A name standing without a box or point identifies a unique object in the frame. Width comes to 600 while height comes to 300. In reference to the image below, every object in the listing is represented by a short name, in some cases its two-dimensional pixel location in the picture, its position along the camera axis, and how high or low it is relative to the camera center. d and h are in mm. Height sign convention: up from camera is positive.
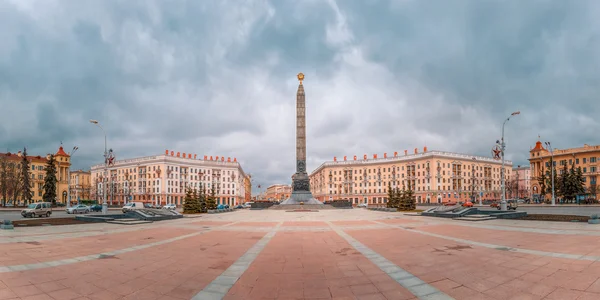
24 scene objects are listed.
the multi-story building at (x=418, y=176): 101812 -4440
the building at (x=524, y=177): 154312 -7459
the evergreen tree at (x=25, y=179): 71250 -2021
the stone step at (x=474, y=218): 23702 -4360
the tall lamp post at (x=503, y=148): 28881 +1525
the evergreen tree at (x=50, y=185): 70500 -3484
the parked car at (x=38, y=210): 33125 -4459
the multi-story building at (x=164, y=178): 109250 -3614
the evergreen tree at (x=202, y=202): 40719 -4710
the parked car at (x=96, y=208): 56191 -7173
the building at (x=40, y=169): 100125 +297
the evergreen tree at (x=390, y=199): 44991 -5108
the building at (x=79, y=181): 125625 -5279
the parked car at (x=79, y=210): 43750 -5951
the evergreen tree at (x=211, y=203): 46875 -5443
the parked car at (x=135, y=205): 50203 -6097
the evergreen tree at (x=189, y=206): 39219 -4937
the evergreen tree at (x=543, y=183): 78431 -5641
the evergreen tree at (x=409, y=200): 40934 -4880
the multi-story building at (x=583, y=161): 84000 +132
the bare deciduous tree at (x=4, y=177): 67875 -1395
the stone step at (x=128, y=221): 23469 -4168
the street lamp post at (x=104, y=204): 31194 -3627
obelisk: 57812 +2314
